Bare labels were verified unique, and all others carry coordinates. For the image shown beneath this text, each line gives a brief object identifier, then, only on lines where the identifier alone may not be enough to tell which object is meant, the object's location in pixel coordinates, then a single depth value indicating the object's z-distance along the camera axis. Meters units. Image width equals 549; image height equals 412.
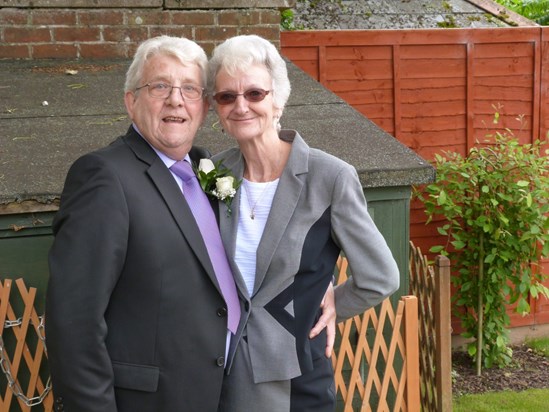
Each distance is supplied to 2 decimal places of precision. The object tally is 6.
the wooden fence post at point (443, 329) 4.44
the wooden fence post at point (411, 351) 4.04
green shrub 5.97
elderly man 2.21
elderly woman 2.52
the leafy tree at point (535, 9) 11.60
